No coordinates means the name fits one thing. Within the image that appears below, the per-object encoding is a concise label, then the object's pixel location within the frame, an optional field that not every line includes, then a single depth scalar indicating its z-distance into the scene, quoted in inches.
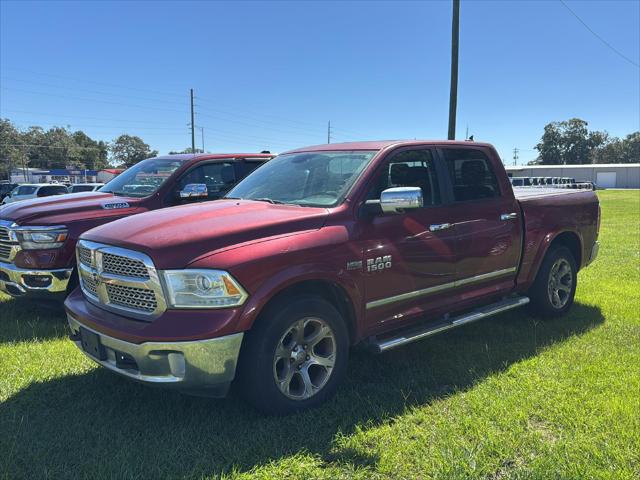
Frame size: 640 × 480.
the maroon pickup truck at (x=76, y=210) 209.8
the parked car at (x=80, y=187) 799.6
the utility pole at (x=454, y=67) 496.7
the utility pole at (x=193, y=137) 1796.1
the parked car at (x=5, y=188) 935.0
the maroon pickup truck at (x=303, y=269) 118.9
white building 3270.2
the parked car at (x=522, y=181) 1483.8
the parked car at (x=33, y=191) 744.8
